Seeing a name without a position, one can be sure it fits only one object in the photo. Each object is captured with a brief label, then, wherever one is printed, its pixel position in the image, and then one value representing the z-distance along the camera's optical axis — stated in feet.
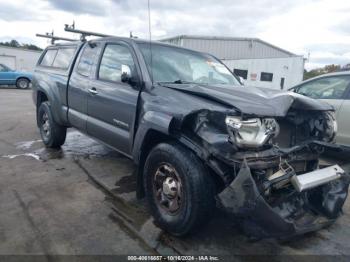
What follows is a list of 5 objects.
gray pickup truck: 8.33
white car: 17.39
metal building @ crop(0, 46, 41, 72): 98.16
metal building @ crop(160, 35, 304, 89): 59.06
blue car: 65.26
